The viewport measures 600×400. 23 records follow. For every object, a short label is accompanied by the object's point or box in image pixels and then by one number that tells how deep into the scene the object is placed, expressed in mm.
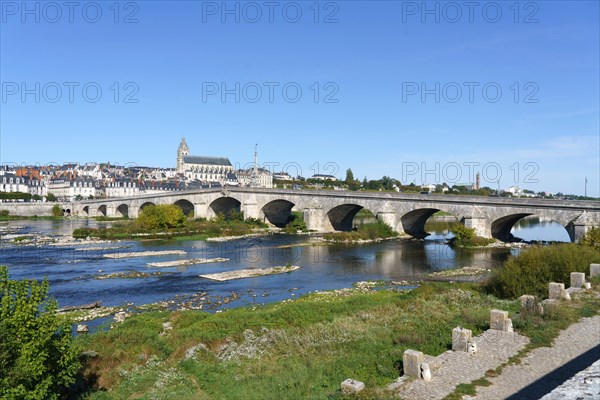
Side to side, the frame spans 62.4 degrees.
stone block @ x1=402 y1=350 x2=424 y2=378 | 11297
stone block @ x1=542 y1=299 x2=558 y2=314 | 15922
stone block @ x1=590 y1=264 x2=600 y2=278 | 22172
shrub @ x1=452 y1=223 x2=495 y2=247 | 48125
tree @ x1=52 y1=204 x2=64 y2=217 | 101812
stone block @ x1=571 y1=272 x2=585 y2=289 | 19891
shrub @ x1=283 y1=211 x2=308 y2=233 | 66438
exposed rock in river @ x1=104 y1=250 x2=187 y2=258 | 44572
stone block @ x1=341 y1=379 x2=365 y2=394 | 10484
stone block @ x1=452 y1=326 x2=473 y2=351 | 12703
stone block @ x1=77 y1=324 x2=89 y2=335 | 20373
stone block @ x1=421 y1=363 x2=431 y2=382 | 11109
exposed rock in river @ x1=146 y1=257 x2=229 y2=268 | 38750
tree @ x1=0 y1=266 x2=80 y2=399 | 10180
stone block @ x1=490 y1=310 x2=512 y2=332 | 14305
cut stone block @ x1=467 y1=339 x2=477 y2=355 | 12633
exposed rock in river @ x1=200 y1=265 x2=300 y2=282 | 33500
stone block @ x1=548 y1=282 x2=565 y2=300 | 18125
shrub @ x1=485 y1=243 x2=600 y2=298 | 21953
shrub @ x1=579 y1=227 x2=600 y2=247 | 30922
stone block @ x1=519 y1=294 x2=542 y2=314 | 15899
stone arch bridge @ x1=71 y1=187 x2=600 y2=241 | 44094
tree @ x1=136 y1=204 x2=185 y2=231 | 65812
